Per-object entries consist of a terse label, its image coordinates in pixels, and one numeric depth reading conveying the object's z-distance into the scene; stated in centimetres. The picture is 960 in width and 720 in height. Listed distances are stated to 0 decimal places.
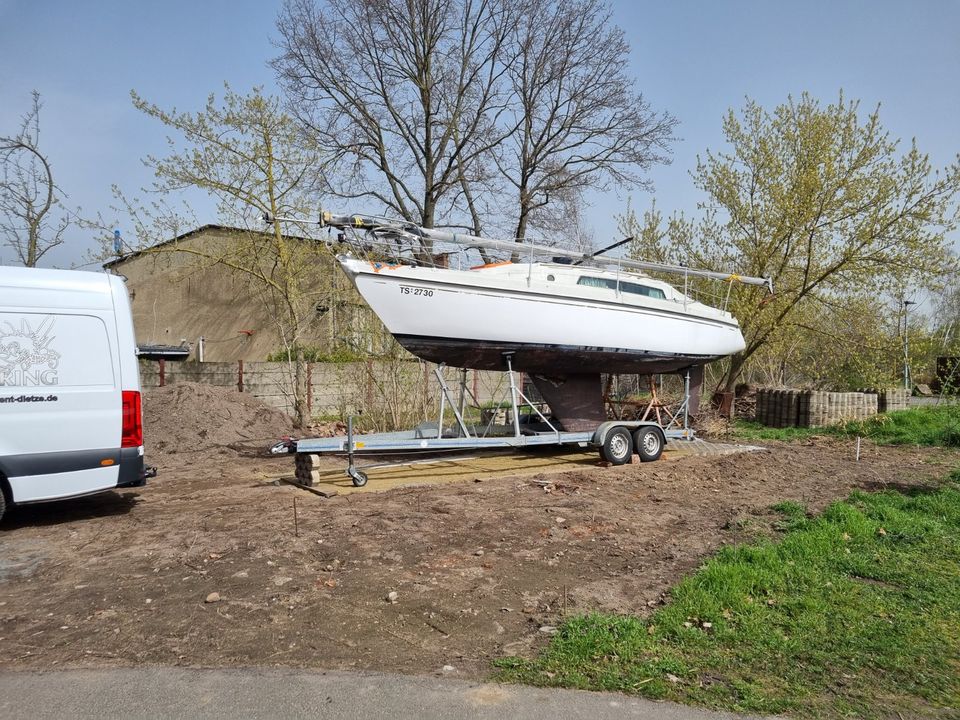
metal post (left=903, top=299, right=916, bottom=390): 1642
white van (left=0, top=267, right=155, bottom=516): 682
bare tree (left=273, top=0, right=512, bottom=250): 2327
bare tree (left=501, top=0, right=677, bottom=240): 2516
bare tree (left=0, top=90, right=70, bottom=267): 1434
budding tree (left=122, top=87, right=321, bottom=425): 1359
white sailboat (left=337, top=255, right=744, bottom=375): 986
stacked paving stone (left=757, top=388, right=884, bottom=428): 1617
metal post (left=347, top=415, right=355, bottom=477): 834
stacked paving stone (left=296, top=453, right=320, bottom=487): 900
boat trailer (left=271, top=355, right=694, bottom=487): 894
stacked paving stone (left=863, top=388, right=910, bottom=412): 1692
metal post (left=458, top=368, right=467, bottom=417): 1137
